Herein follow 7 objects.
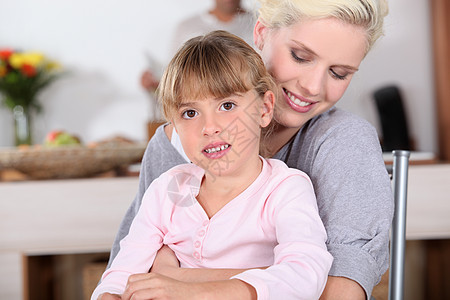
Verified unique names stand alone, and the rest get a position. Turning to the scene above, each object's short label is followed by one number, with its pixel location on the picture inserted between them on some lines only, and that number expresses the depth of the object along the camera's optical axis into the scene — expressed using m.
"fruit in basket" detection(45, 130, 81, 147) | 2.40
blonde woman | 0.97
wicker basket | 2.24
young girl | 0.96
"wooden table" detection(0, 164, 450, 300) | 2.35
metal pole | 1.13
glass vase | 2.99
